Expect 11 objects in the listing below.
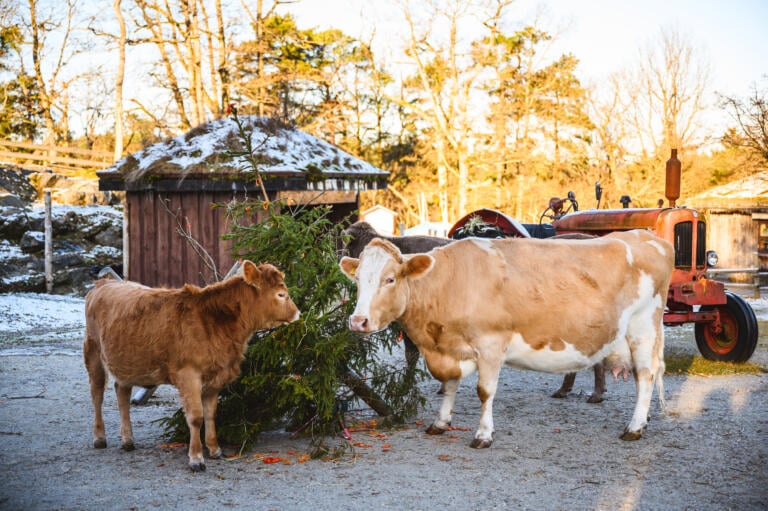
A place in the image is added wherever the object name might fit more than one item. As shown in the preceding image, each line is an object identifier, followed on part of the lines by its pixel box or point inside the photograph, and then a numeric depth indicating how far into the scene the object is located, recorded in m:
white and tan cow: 6.30
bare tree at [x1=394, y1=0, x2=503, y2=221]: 38.84
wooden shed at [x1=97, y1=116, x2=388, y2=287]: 14.24
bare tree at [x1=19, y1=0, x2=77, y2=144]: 35.25
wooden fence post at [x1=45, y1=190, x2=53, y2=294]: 18.20
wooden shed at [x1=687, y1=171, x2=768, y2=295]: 24.78
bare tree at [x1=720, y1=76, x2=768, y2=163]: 24.69
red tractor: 10.30
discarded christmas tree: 6.21
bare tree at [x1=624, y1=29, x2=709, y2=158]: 38.31
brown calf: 5.67
